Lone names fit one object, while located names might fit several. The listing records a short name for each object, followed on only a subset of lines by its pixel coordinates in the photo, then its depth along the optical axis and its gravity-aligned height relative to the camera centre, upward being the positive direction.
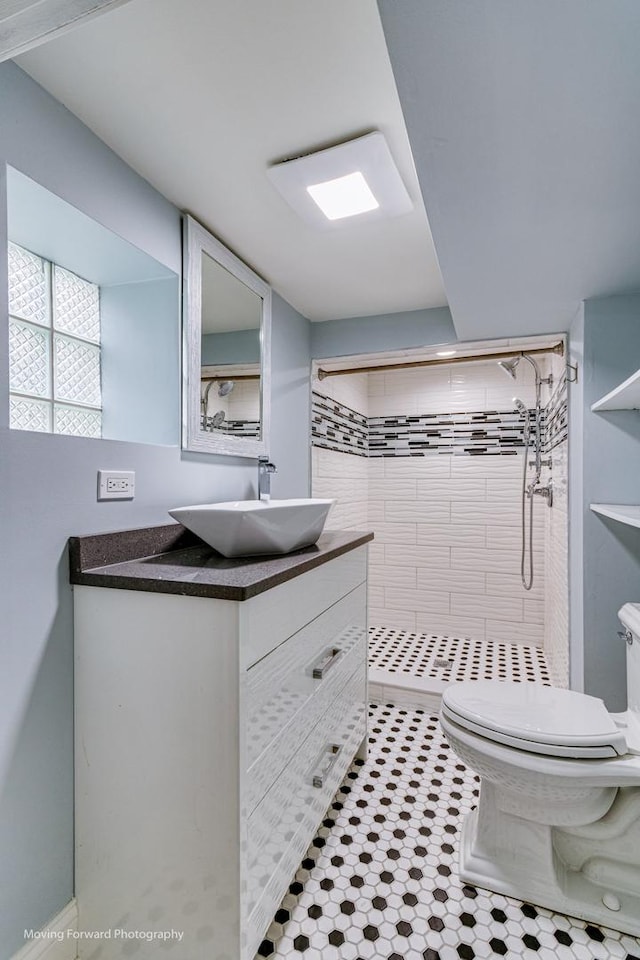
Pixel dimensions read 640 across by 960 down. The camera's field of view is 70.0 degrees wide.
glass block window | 1.32 +0.41
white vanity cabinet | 0.99 -0.67
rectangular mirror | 1.64 +0.53
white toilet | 1.18 -0.86
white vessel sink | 1.26 -0.13
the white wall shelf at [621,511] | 1.33 -0.11
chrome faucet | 2.03 +0.01
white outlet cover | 1.27 -0.01
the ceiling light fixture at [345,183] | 1.30 +0.92
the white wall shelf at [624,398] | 1.35 +0.28
